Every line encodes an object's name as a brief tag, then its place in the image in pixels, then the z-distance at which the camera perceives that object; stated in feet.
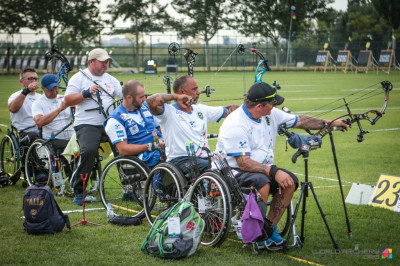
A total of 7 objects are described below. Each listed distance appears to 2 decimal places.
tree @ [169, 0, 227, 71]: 178.60
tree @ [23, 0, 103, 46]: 156.15
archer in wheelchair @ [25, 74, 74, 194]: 26.37
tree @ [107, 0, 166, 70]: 172.96
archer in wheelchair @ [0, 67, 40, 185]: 28.48
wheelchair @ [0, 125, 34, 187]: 28.45
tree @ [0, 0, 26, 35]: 152.05
